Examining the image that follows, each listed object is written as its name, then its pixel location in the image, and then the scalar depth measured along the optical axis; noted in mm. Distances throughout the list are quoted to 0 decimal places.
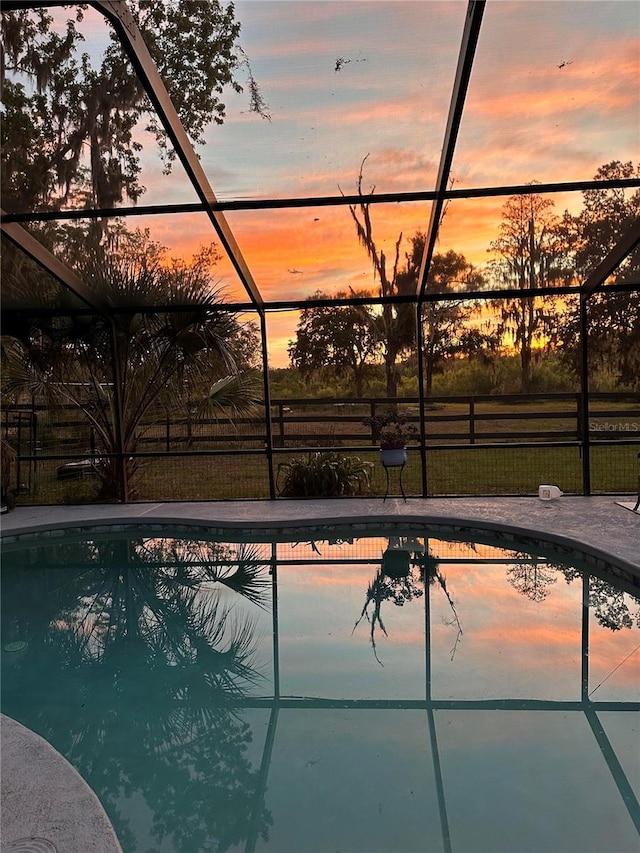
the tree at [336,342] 10180
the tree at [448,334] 9969
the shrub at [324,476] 7379
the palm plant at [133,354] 6656
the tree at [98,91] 4199
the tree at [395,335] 10031
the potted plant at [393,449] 6656
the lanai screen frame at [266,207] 3784
